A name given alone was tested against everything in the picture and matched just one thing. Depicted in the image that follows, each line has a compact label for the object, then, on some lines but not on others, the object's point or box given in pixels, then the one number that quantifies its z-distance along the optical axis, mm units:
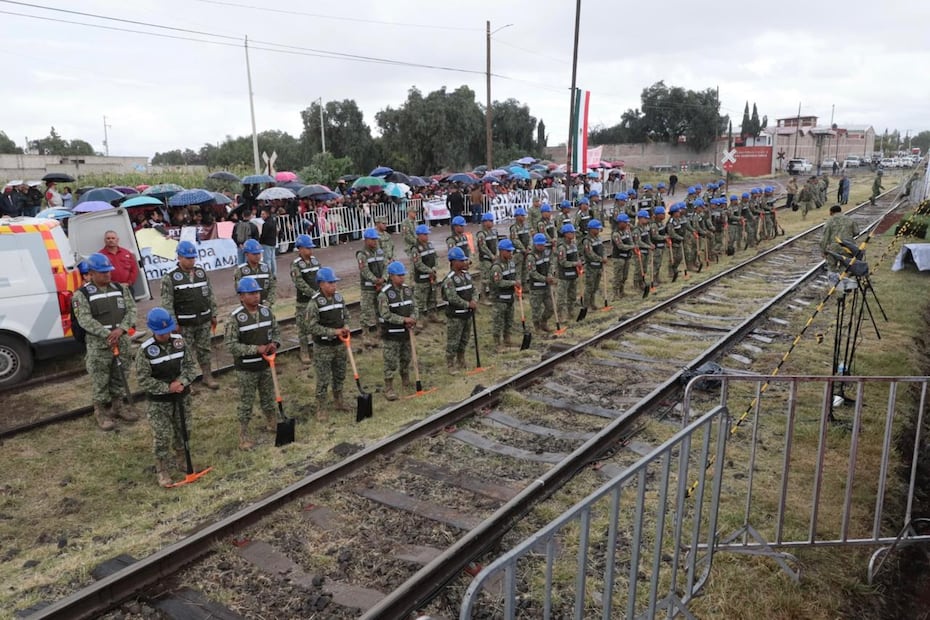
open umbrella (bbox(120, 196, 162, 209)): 16594
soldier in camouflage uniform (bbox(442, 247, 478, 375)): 9164
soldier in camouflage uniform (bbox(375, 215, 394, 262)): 10945
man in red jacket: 9125
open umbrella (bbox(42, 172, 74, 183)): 20348
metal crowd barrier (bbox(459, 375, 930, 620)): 3184
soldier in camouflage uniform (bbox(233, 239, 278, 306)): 9031
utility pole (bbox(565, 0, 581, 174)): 20422
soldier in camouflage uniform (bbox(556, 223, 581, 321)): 11836
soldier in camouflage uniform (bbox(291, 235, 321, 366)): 9906
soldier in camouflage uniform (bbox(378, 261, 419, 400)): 8406
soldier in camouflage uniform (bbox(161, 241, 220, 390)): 8477
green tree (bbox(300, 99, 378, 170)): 50188
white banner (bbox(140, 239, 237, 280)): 15664
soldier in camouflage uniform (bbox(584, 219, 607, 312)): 12844
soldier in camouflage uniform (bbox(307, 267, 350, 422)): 7738
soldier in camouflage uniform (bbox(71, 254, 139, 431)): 7515
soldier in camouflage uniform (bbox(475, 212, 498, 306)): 11282
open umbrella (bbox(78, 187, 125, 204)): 17814
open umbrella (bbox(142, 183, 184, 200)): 19969
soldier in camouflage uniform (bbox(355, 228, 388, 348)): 10578
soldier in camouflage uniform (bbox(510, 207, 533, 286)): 12727
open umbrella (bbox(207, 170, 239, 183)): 23047
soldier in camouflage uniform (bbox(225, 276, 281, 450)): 7070
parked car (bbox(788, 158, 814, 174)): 63275
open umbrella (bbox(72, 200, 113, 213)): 14781
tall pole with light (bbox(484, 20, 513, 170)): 26969
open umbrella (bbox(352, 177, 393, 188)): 23016
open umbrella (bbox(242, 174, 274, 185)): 20484
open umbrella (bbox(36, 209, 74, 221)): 13516
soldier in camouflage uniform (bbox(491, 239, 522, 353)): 10250
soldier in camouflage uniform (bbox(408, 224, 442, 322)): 11498
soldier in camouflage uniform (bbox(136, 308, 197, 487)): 6375
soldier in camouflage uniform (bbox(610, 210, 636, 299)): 13812
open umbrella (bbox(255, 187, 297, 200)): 18469
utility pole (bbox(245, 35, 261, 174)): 30094
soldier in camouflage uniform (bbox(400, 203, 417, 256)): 11688
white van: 8430
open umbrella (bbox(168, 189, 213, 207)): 16875
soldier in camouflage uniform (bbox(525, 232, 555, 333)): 11195
